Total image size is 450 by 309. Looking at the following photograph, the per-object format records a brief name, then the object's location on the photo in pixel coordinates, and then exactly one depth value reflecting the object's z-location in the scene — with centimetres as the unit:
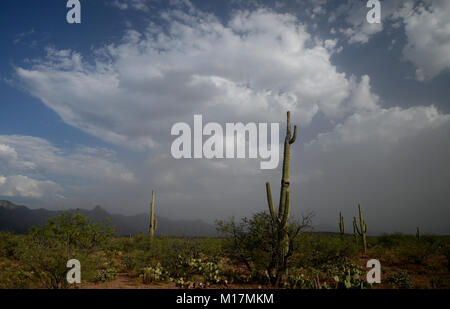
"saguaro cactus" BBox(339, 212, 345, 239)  2309
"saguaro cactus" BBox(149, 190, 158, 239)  2212
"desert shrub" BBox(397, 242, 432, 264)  1527
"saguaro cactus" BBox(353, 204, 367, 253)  1878
